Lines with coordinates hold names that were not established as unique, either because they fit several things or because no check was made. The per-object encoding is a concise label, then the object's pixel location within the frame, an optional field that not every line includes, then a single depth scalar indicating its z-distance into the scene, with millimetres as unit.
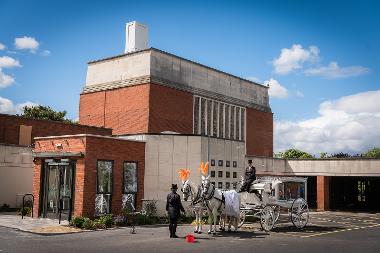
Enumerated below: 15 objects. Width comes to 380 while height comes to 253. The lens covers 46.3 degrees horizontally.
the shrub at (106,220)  19594
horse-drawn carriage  17672
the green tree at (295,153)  99438
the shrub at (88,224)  18812
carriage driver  19406
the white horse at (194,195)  17234
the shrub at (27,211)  23566
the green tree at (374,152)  123025
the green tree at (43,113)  60775
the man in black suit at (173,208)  17031
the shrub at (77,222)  19031
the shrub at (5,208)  26689
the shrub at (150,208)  22969
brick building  21344
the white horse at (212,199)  17656
